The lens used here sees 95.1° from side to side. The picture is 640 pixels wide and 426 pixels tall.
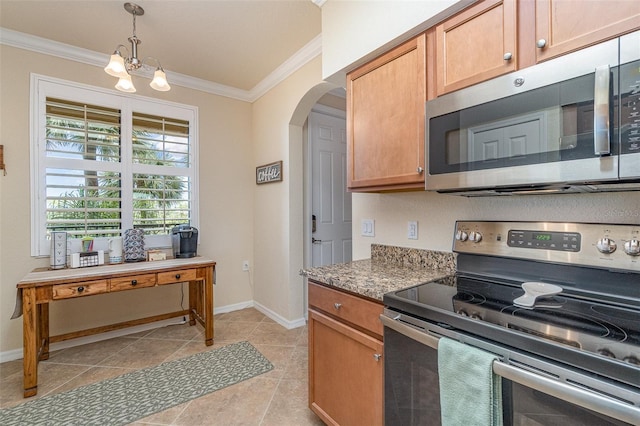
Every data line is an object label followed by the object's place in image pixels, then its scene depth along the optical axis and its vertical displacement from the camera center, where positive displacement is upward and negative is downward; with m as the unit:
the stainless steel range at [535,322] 0.69 -0.33
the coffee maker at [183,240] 2.96 -0.29
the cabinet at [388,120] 1.40 +0.48
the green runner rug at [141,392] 1.76 -1.23
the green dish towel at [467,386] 0.83 -0.52
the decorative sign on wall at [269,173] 3.17 +0.44
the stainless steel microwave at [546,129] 0.84 +0.28
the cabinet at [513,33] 0.90 +0.63
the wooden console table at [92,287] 2.00 -0.59
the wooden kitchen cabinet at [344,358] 1.26 -0.71
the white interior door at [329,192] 3.34 +0.22
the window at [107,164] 2.58 +0.47
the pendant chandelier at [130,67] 1.87 +0.97
